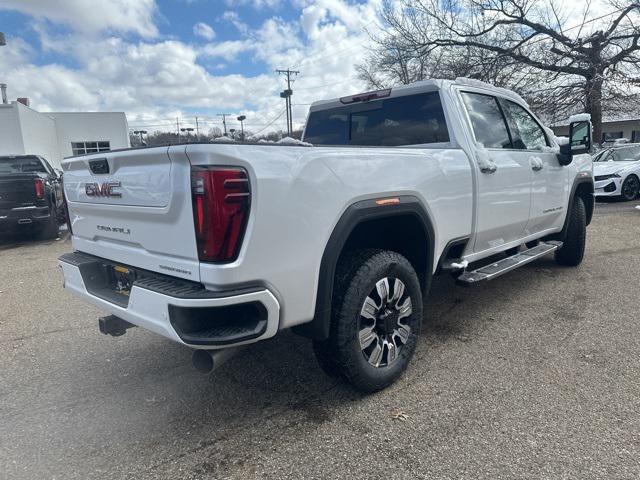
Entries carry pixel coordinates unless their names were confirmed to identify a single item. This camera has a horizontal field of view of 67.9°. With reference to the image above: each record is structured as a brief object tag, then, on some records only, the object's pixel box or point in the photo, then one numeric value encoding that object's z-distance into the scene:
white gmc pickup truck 2.21
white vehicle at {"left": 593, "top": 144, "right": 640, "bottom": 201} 13.39
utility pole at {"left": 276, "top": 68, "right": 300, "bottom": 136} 43.28
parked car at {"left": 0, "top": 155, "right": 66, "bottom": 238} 8.66
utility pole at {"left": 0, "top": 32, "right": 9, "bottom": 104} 26.03
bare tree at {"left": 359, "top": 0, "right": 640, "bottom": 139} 21.77
